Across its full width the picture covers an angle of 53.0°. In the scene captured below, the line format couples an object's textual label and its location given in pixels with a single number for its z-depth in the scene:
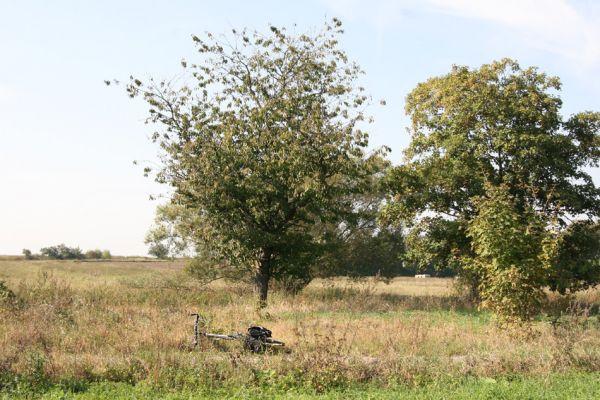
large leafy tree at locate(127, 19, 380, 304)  25.16
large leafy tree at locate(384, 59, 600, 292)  25.67
